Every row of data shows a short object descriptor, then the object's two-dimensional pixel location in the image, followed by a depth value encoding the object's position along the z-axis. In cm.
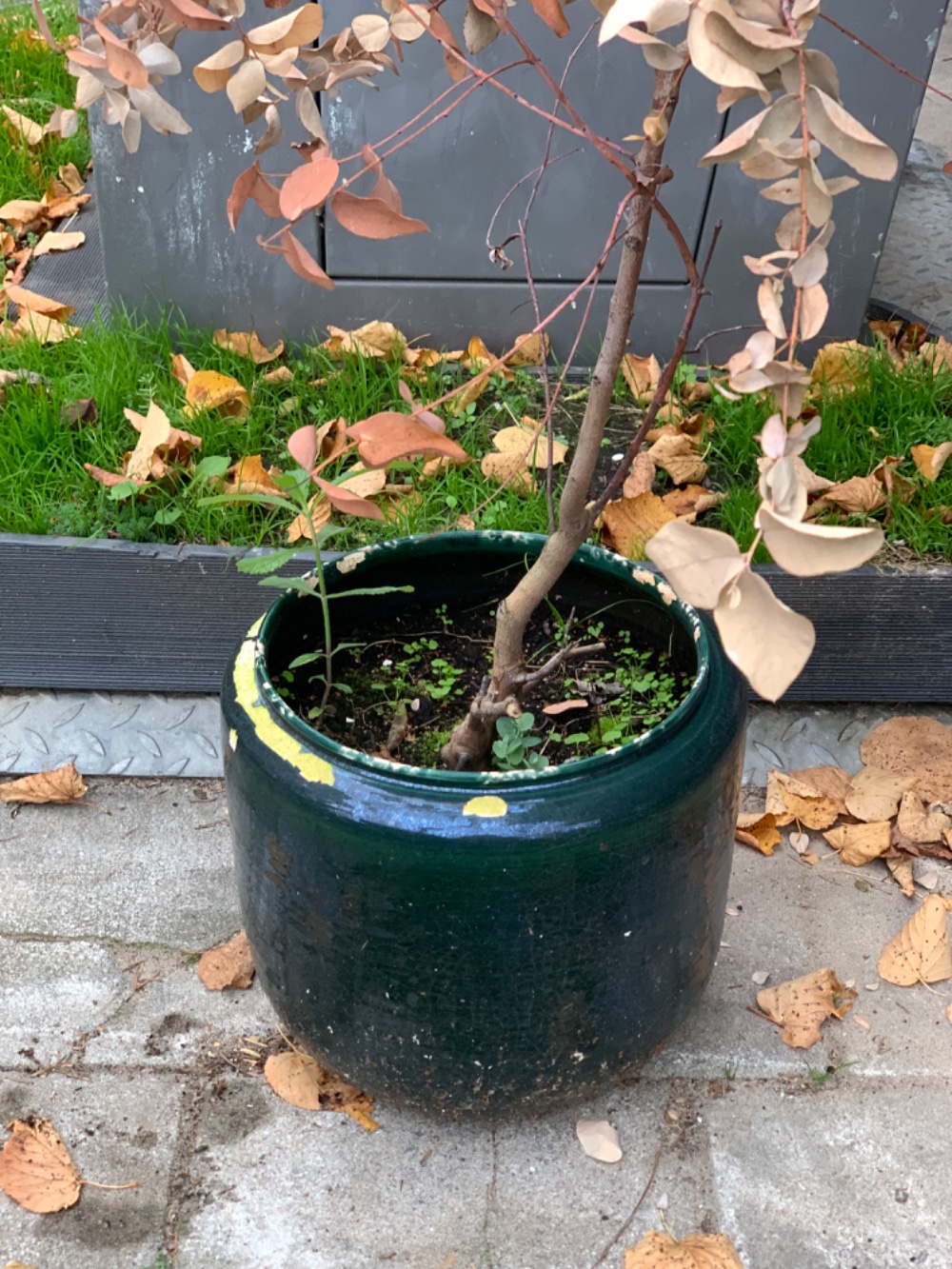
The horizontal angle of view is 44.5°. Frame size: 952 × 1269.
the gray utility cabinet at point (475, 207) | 237
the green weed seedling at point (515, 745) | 137
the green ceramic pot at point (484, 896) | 119
